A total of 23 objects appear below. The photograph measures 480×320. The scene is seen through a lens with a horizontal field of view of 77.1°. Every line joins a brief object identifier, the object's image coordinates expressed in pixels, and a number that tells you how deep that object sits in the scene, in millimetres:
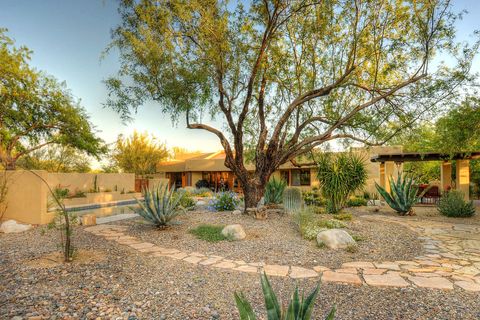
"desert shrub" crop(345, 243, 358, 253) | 5758
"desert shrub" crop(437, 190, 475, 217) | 10492
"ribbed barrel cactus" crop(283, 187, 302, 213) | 9847
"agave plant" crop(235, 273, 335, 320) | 1967
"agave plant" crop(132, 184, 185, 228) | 7477
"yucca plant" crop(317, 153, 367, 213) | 9844
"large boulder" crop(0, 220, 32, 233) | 8097
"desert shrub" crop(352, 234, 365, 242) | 6530
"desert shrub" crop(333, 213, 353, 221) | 8789
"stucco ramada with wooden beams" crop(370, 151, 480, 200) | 13172
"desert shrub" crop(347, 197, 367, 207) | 14383
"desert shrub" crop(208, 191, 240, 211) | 10836
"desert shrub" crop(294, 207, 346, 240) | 6707
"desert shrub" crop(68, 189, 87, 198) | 16844
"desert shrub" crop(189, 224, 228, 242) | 6634
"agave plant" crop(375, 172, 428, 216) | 10805
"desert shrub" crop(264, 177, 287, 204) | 11633
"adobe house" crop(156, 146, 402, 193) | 22906
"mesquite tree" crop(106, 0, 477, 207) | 8016
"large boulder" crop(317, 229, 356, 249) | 5945
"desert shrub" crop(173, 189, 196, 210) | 11695
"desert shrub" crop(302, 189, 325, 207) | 14414
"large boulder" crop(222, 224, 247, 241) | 6520
